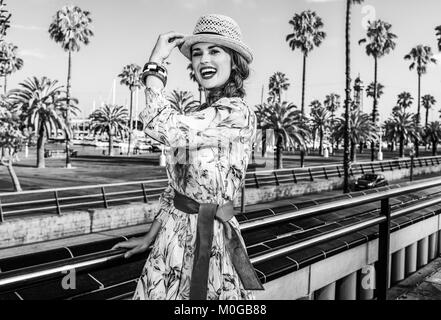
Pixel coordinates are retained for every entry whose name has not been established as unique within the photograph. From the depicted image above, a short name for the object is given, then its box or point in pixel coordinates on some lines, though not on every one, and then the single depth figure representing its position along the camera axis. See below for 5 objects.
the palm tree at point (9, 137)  21.20
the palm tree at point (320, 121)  77.05
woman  1.59
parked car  24.97
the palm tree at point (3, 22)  17.43
